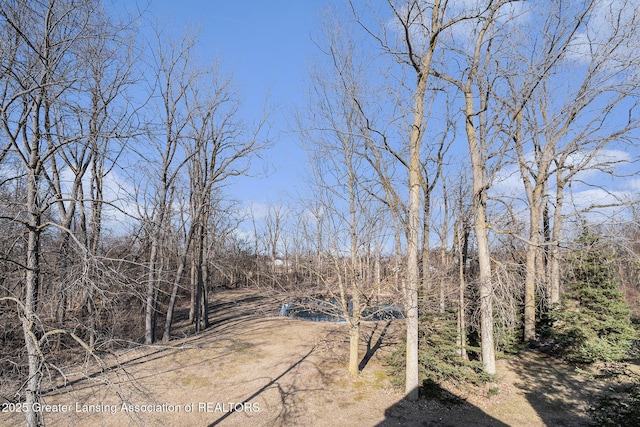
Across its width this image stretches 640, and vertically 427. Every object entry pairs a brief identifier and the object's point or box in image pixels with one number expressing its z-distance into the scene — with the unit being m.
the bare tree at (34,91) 3.81
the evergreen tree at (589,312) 9.70
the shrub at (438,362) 7.93
